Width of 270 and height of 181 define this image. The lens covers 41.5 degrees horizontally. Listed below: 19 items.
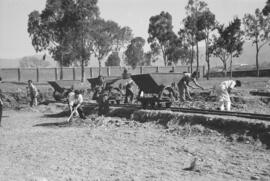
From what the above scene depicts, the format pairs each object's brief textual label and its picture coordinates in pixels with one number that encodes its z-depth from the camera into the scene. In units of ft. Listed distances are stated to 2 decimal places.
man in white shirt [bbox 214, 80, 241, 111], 39.06
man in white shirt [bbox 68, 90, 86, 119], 42.34
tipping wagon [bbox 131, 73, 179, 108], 44.52
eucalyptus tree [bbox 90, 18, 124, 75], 122.52
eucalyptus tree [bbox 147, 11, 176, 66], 176.14
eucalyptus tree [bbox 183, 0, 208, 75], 122.52
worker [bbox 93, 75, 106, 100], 55.35
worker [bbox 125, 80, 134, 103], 53.94
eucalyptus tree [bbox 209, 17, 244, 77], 117.39
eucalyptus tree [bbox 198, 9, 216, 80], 120.67
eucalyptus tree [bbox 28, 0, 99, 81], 112.88
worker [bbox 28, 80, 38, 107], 62.95
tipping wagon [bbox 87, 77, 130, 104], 56.90
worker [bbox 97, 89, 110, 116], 45.47
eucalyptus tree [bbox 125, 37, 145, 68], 239.30
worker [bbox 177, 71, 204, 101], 46.69
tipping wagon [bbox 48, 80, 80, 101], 73.26
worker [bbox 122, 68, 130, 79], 58.23
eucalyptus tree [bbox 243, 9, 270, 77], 133.69
